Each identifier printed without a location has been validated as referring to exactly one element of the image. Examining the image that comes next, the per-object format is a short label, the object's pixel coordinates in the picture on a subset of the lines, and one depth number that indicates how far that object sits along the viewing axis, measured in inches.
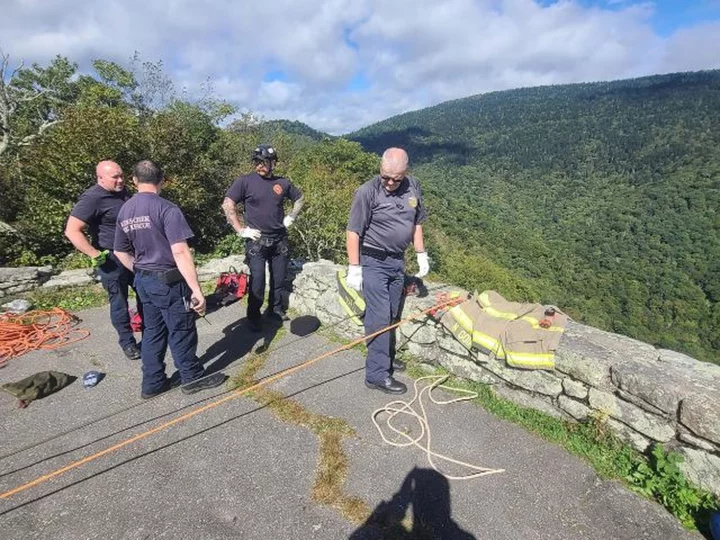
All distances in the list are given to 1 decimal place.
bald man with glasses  132.6
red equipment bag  238.8
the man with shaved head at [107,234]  150.4
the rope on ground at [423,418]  112.7
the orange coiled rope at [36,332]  185.2
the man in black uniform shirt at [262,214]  178.9
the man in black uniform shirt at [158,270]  121.6
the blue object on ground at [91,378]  154.1
